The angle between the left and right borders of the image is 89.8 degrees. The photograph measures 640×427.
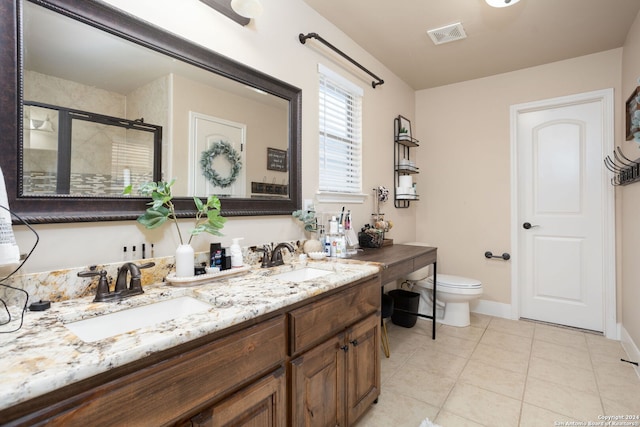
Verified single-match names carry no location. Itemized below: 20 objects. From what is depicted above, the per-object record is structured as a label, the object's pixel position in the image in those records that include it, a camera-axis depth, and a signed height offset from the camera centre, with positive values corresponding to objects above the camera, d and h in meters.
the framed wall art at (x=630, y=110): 2.30 +0.80
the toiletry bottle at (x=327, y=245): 2.13 -0.20
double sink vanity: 0.67 -0.38
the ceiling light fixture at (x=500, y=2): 2.05 +1.37
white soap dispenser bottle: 1.61 -0.20
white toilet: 2.98 -0.75
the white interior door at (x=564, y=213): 2.94 +0.02
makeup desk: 2.02 -0.30
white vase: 1.38 -0.20
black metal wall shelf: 3.34 +0.56
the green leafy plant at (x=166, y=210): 1.34 +0.02
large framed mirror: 1.08 +0.41
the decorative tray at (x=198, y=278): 1.33 -0.27
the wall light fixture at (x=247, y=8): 1.55 +1.01
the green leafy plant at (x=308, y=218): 2.07 -0.02
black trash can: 3.04 -0.89
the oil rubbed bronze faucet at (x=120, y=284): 1.13 -0.26
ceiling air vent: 2.48 +1.45
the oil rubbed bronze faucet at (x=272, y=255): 1.76 -0.23
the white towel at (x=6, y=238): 0.89 -0.07
